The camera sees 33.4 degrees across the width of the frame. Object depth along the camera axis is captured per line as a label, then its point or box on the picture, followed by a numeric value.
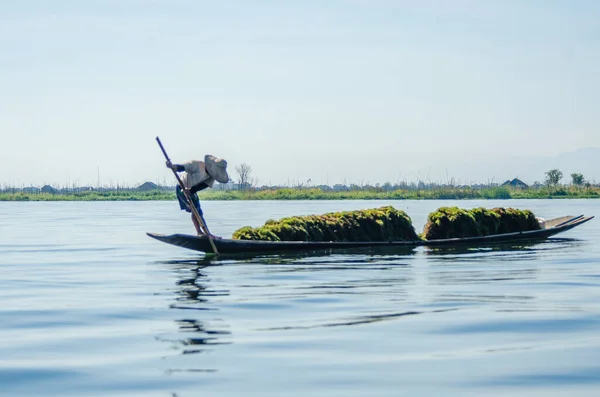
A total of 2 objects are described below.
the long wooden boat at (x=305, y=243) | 20.00
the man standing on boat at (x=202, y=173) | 19.48
